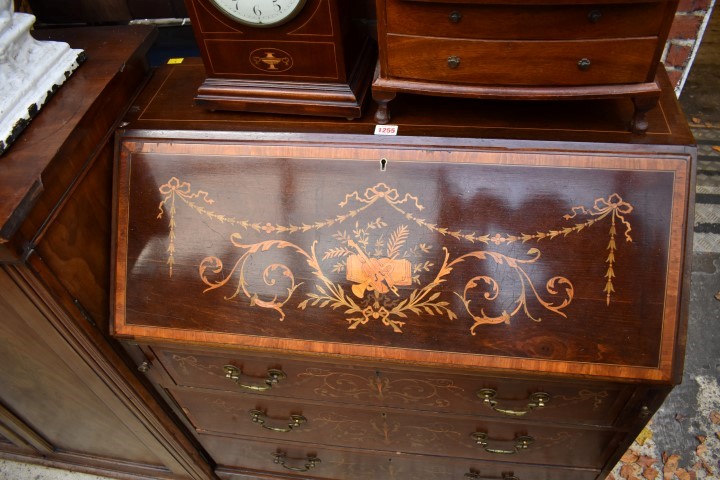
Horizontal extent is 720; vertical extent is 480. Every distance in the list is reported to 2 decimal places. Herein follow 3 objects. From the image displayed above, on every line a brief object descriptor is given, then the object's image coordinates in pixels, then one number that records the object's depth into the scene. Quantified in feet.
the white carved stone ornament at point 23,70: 3.66
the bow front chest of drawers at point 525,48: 3.18
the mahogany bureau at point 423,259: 3.58
